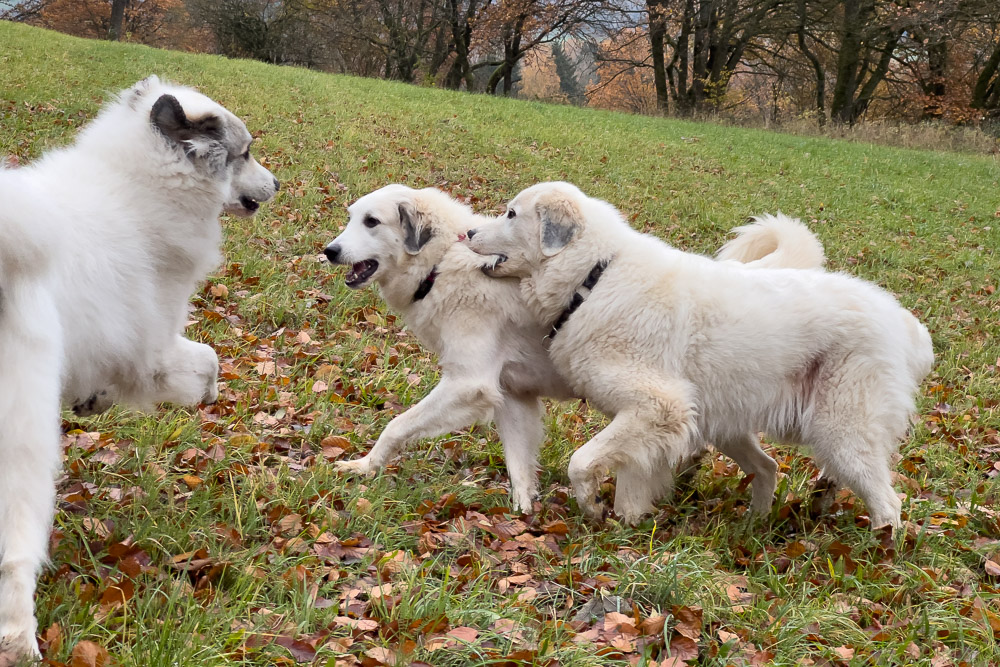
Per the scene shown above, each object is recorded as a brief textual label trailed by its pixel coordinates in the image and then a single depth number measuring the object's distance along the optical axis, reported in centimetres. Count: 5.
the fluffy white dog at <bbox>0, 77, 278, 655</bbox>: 231
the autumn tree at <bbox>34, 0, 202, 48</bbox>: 4284
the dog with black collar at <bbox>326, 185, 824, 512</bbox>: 432
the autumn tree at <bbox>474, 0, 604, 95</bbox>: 3341
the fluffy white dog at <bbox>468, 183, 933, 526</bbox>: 404
